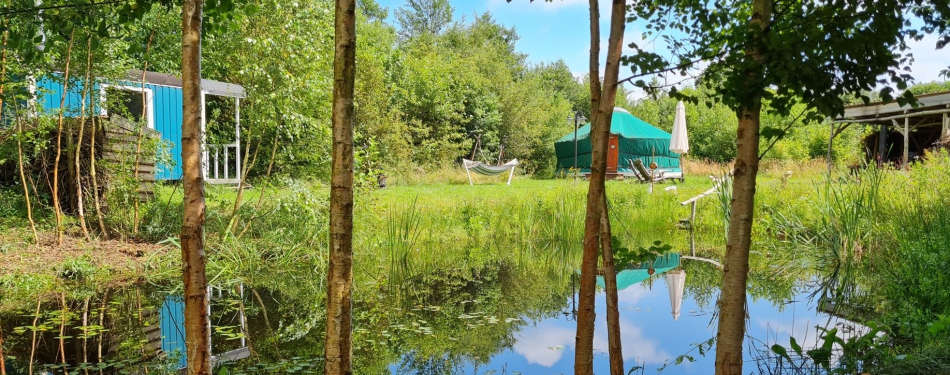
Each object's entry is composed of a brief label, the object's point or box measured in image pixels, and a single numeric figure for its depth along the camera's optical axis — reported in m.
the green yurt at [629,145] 20.45
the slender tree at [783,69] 1.95
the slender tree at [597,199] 2.33
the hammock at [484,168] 15.83
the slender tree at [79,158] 6.66
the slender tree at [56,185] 6.57
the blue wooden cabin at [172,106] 10.27
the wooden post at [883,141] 13.81
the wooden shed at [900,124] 10.70
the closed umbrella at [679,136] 14.29
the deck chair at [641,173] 15.43
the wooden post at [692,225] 8.86
